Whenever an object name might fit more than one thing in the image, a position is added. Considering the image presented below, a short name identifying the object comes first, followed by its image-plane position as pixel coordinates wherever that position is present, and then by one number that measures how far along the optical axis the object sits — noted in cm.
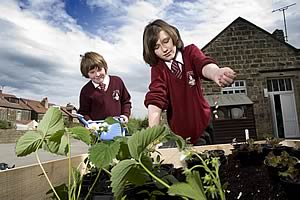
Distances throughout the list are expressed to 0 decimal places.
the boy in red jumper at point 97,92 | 122
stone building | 711
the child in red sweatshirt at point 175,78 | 89
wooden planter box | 40
